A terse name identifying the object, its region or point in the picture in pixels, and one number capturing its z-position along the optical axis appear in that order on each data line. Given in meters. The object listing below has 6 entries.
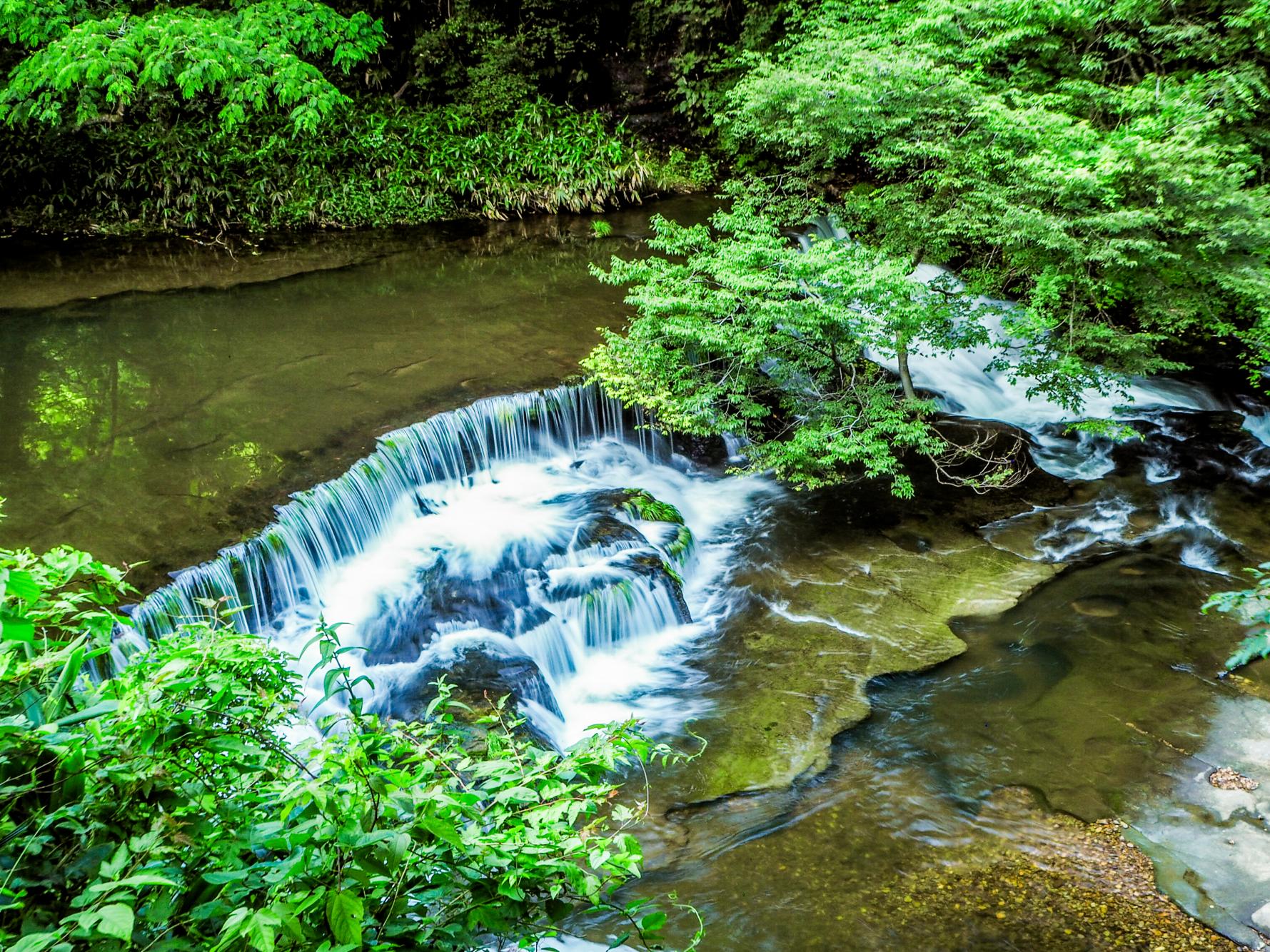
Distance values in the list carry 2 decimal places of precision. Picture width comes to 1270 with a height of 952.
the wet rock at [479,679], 6.39
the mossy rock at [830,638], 6.29
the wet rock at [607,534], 8.22
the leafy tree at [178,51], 10.06
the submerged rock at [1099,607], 7.96
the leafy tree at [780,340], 8.17
